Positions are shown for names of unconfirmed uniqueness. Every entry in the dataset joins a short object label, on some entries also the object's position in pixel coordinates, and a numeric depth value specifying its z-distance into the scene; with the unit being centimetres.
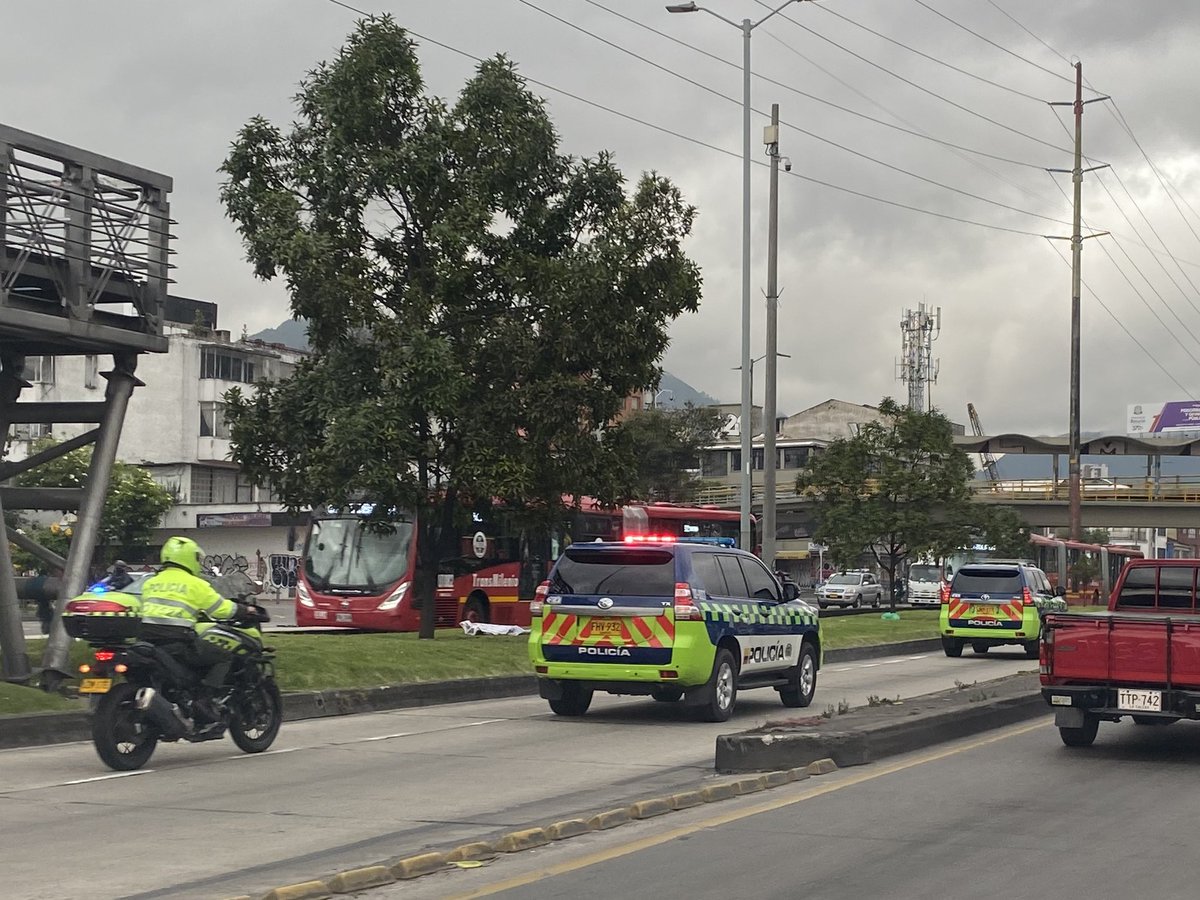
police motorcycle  1248
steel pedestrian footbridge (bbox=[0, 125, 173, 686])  1706
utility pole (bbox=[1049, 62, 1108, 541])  5531
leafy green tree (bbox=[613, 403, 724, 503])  8731
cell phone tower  14800
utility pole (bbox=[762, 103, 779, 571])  3400
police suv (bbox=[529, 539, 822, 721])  1658
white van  7294
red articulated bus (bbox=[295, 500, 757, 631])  3281
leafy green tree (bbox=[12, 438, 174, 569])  6938
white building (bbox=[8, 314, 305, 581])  7931
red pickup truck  1352
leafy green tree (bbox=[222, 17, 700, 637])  2436
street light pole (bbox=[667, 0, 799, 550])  3344
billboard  14138
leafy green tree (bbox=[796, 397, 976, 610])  5156
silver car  7188
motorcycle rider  1284
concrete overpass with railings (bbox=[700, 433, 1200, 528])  7262
